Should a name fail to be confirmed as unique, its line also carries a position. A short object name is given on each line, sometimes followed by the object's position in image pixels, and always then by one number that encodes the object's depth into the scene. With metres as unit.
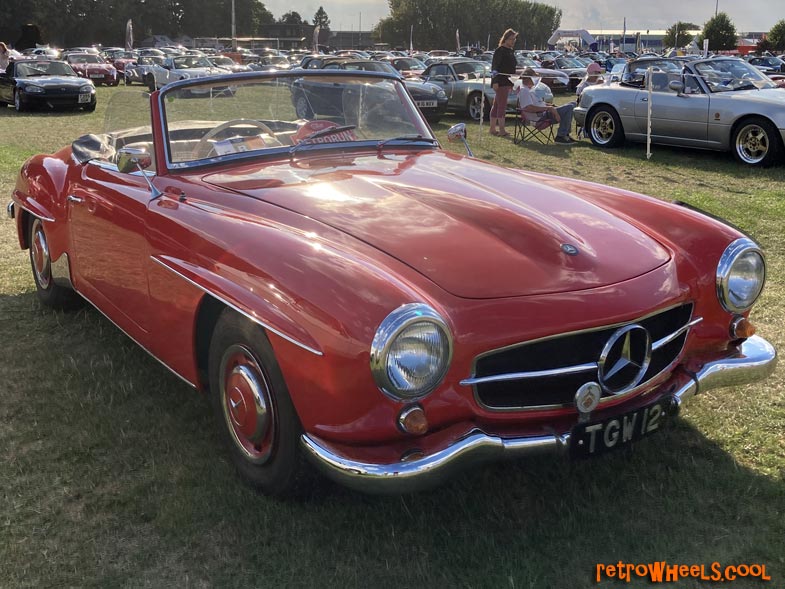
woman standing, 13.08
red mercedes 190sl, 2.36
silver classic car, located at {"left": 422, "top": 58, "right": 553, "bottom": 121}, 16.67
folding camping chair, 12.87
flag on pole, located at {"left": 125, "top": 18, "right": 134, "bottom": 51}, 41.22
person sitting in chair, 13.04
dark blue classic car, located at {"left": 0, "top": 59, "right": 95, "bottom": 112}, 18.00
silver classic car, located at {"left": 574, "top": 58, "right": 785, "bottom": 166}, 10.25
